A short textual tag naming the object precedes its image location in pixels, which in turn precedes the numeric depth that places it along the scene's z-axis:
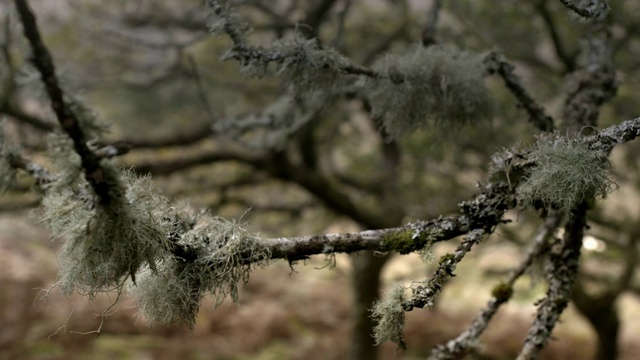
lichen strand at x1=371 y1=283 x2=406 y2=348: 1.28
